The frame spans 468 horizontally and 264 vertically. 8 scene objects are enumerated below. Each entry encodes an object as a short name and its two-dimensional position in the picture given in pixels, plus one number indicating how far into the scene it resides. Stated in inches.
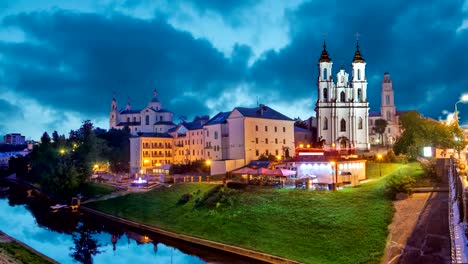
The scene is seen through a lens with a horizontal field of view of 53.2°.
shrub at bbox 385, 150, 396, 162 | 2629.7
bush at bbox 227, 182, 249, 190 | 2208.2
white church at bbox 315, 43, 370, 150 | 3341.5
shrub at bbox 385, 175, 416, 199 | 1662.2
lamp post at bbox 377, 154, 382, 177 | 2461.4
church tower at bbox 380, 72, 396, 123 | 4749.0
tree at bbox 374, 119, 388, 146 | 4158.5
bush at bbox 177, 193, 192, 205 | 2261.3
